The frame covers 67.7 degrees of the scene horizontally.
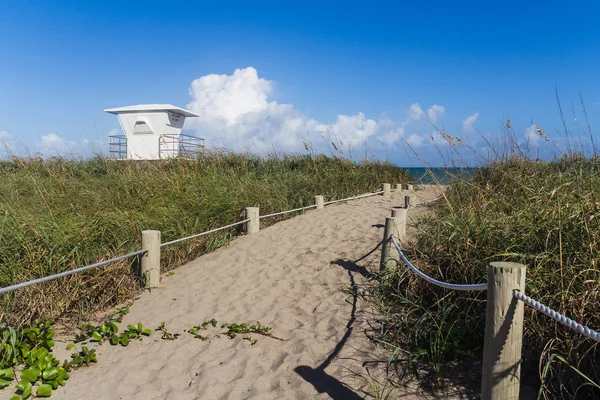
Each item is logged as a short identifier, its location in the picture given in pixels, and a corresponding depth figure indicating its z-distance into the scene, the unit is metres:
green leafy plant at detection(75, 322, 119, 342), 3.69
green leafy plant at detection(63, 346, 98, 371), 3.30
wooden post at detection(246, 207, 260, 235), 7.07
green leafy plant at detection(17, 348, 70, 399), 2.90
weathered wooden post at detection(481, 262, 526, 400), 1.95
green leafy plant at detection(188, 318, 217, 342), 3.77
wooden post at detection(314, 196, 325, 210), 8.77
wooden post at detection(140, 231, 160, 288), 4.82
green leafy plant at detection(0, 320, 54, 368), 3.17
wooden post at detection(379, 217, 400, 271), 4.56
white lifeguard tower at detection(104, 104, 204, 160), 19.77
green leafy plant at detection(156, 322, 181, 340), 3.79
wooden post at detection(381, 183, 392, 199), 10.72
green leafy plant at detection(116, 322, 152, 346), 3.79
